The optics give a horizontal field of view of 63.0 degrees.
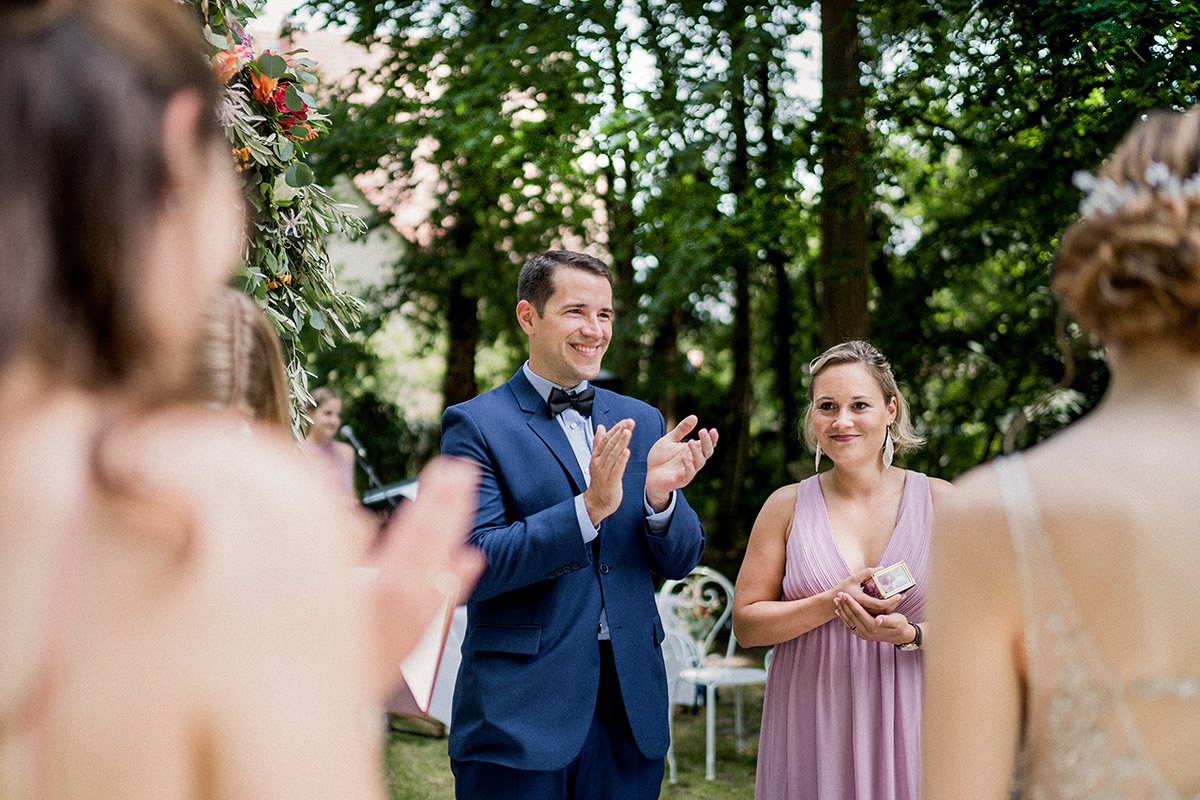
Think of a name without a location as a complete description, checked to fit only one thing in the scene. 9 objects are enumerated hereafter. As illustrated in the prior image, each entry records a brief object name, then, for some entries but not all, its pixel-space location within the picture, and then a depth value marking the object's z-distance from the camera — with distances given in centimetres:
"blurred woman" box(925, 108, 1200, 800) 108
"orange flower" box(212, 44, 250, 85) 210
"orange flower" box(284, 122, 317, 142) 235
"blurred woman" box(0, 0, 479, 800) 66
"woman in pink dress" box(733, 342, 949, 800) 273
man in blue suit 256
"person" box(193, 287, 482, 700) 100
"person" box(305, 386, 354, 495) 677
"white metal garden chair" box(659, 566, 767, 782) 588
